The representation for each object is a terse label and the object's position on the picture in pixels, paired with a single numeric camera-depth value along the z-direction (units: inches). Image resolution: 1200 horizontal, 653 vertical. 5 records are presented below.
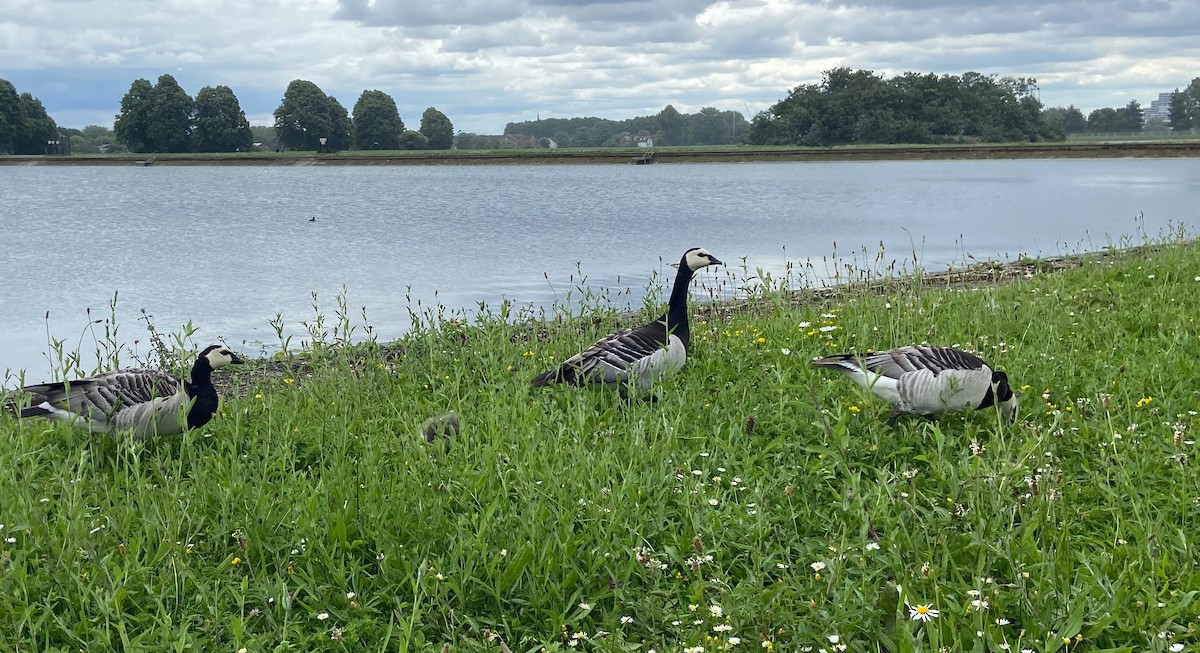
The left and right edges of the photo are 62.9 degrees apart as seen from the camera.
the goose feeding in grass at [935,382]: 227.0
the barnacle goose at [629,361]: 267.4
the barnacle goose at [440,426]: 241.9
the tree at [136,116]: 4672.7
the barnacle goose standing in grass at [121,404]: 231.1
